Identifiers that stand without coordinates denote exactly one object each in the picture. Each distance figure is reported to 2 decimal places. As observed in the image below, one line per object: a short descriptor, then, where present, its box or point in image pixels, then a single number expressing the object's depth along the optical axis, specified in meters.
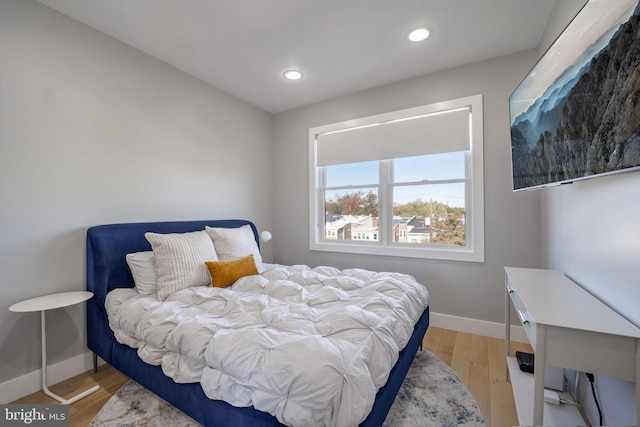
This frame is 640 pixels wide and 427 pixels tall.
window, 2.71
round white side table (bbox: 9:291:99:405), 1.60
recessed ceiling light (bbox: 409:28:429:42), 2.16
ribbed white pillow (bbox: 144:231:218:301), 1.98
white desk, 0.93
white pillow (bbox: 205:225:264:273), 2.46
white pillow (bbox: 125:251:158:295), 2.01
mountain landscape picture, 0.90
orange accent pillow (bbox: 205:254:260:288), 2.14
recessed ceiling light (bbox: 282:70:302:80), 2.79
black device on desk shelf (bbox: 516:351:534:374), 1.74
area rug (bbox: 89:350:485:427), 1.52
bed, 1.18
